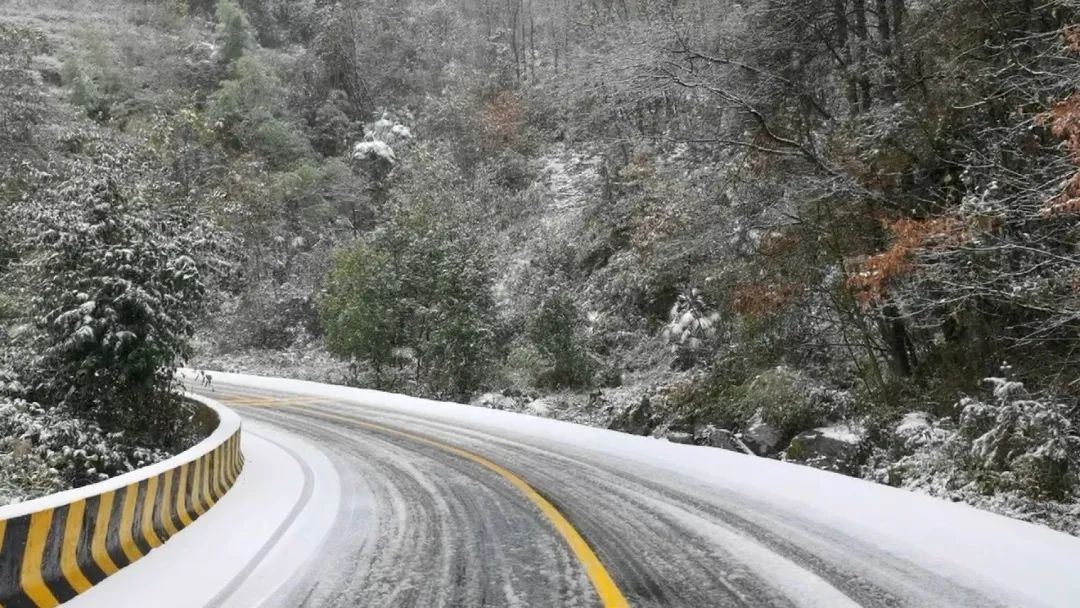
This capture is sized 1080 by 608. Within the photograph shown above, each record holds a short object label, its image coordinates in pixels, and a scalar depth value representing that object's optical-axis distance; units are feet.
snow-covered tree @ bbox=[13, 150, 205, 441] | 33.73
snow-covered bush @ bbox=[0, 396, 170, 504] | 28.89
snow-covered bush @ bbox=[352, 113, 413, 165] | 127.65
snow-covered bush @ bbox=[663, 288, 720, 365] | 62.49
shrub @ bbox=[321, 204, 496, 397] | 73.36
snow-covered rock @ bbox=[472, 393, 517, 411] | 66.64
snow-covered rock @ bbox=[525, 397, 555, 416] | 63.62
